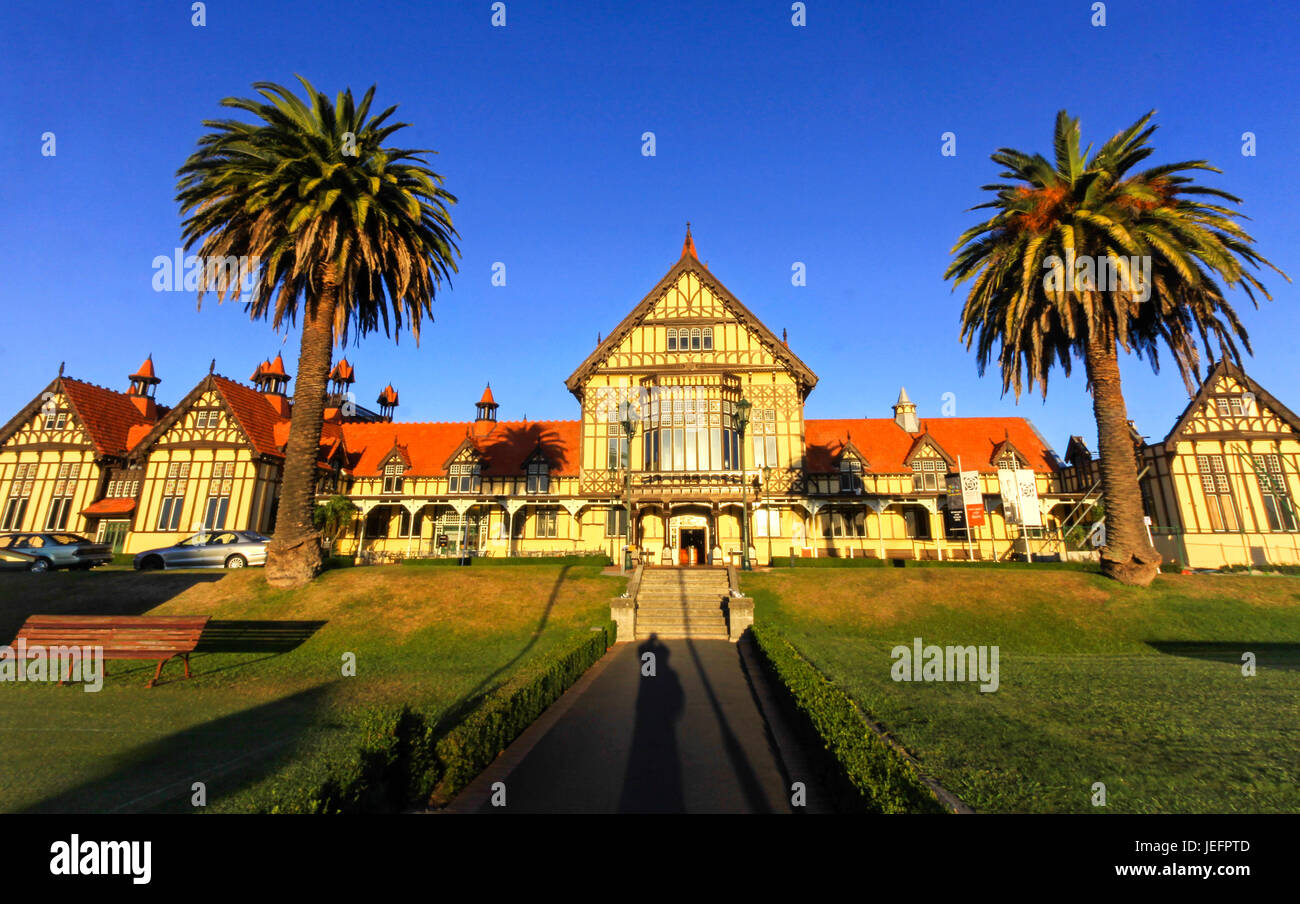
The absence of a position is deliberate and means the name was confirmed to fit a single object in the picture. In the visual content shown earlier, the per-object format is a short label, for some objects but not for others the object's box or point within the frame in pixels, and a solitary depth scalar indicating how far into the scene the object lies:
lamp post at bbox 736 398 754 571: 25.28
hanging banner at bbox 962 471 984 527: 28.72
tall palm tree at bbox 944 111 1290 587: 22.48
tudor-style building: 32.56
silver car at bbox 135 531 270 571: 25.05
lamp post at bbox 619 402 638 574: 24.37
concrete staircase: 20.77
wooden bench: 12.52
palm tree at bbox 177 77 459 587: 21.94
